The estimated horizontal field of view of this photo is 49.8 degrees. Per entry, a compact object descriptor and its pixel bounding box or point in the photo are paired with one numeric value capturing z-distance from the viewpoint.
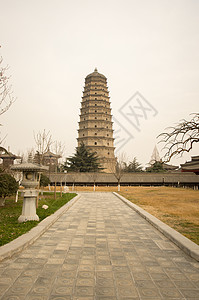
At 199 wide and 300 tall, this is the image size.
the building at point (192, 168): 27.67
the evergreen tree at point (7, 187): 10.31
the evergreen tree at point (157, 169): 43.38
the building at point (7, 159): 37.50
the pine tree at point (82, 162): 37.59
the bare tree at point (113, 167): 41.76
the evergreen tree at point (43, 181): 18.47
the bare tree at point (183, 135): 5.85
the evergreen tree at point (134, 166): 51.59
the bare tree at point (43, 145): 12.78
